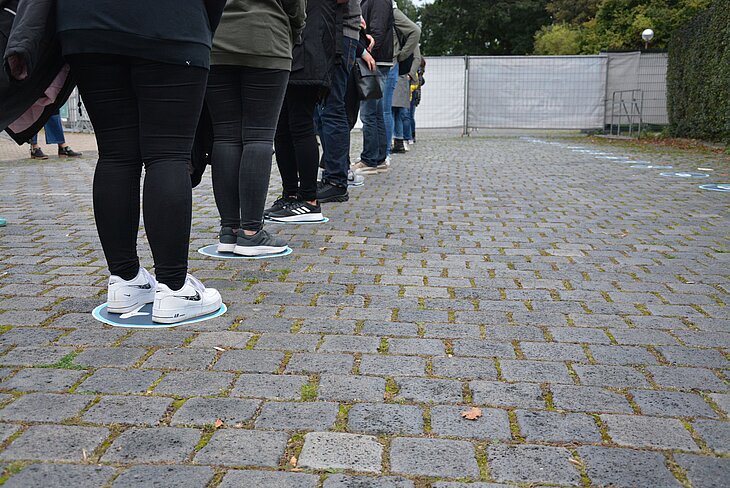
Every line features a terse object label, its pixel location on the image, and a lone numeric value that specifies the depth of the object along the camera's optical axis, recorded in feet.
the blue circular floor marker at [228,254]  15.05
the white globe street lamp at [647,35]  73.20
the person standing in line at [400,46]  33.68
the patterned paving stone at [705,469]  6.53
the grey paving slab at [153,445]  6.84
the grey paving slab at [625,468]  6.52
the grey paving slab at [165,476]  6.41
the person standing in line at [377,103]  28.53
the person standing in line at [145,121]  9.48
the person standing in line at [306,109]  17.94
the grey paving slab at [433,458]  6.65
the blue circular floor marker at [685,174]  31.09
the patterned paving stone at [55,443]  6.84
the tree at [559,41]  101.91
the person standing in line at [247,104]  13.96
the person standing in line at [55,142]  37.09
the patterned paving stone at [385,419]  7.45
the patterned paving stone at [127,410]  7.58
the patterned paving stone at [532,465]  6.56
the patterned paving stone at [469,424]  7.37
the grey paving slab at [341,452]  6.75
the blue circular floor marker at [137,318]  10.62
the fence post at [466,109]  68.25
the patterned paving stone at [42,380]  8.38
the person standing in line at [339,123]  20.98
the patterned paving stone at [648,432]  7.23
